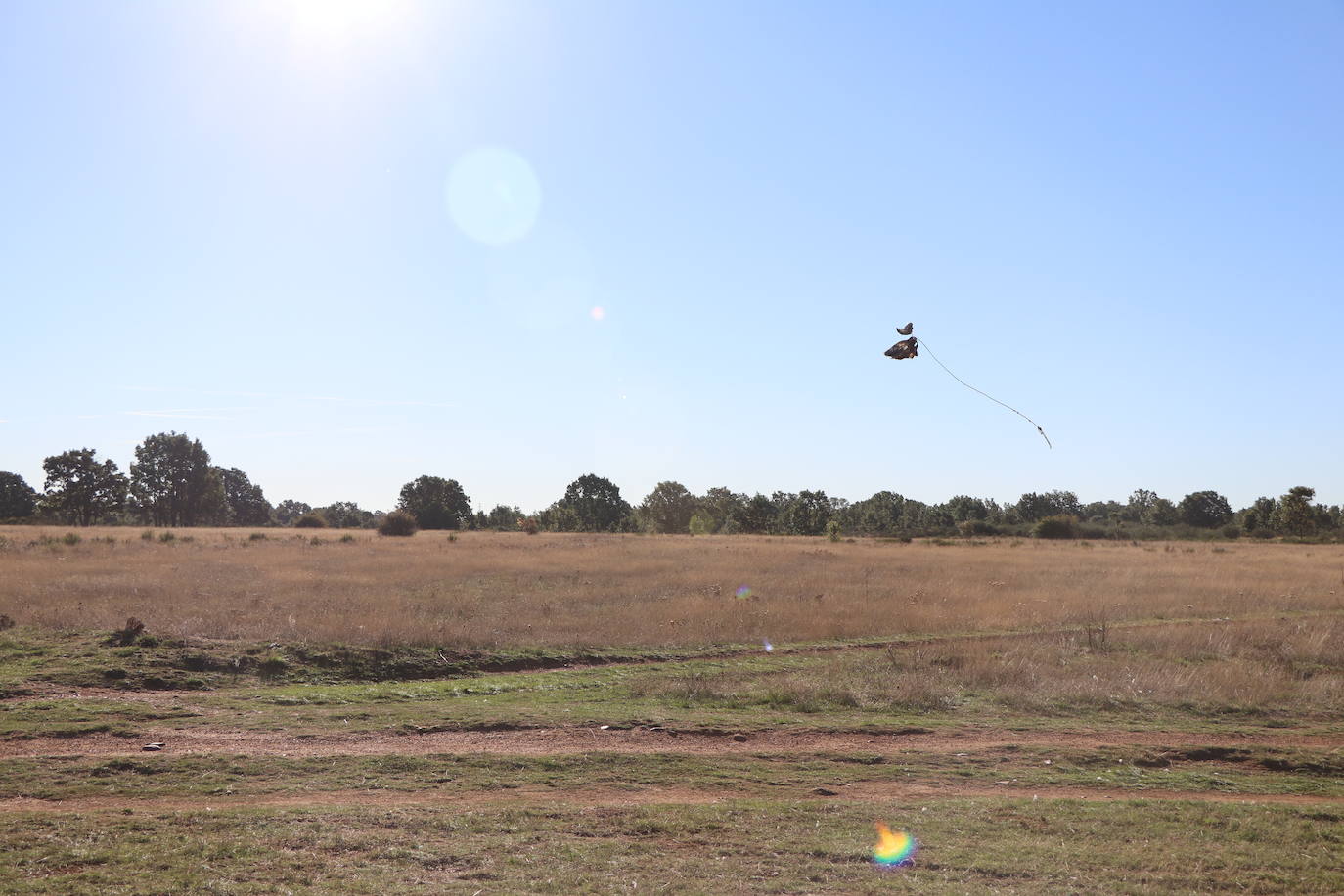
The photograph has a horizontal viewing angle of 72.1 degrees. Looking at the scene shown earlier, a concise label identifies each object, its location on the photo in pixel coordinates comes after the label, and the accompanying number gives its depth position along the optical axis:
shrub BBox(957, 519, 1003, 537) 89.44
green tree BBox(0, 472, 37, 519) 106.31
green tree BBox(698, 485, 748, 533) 113.81
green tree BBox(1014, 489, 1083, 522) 126.95
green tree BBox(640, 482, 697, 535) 122.75
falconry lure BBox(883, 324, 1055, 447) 9.22
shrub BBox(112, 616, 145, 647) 16.55
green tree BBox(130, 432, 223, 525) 106.31
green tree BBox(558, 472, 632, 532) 114.81
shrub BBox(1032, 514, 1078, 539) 82.25
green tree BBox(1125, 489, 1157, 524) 127.15
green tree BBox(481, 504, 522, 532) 117.31
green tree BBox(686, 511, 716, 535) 104.88
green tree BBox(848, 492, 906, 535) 115.50
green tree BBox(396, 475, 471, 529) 109.19
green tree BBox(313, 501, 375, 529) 145.85
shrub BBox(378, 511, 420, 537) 69.75
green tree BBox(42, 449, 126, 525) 98.69
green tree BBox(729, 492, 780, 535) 113.38
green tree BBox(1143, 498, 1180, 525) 122.38
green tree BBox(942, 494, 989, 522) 119.81
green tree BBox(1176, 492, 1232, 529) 120.19
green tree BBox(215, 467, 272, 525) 145.88
